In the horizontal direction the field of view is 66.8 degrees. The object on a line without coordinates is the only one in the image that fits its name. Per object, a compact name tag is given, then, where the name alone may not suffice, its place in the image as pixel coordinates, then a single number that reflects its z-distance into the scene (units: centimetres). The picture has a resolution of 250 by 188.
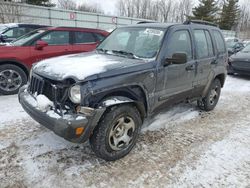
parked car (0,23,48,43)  868
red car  463
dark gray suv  226
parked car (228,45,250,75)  747
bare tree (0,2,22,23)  1472
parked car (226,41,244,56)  1169
